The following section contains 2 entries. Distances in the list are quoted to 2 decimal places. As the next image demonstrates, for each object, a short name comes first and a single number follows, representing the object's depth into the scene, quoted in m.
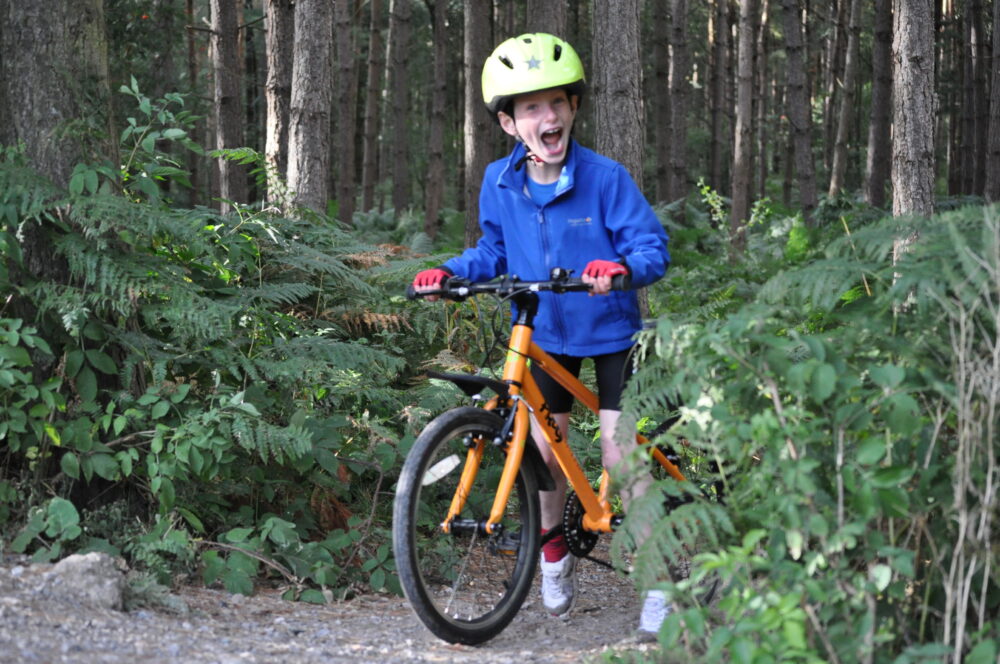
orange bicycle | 3.70
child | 4.07
